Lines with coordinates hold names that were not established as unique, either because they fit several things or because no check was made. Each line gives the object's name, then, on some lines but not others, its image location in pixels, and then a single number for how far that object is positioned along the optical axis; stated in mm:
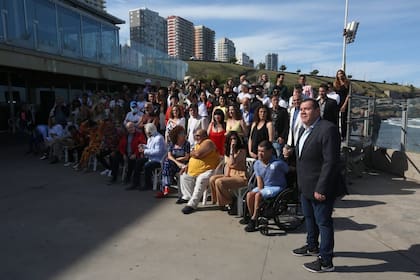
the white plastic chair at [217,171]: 5574
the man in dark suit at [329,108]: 6523
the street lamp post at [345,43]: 17306
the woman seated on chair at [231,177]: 5090
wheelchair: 4410
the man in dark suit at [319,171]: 3158
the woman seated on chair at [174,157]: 6211
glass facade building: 11406
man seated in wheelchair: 4457
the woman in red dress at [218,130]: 6254
